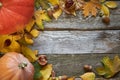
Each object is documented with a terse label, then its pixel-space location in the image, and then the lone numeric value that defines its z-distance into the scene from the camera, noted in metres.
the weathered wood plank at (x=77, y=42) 1.77
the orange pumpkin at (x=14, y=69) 1.53
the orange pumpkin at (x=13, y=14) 1.66
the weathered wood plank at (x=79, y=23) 1.82
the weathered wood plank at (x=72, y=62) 1.73
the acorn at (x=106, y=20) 1.85
